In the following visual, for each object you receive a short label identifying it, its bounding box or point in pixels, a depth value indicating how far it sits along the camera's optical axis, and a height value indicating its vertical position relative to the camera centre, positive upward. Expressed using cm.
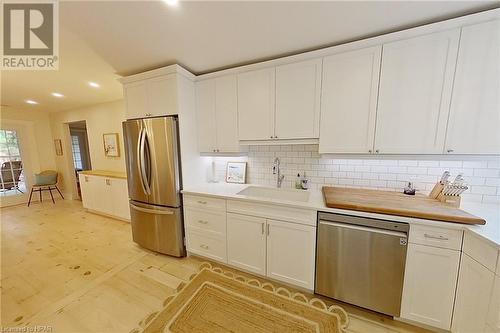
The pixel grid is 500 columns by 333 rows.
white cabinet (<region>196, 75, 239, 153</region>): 222 +45
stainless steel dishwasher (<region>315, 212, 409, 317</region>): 140 -96
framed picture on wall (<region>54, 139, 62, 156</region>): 498 +6
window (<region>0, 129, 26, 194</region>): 441 -41
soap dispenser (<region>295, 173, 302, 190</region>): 225 -45
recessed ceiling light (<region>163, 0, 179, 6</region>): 124 +105
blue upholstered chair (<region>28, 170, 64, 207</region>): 461 -89
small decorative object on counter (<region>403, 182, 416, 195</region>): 175 -42
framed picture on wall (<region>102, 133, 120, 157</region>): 401 +8
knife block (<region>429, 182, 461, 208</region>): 148 -43
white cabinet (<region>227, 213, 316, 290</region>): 169 -105
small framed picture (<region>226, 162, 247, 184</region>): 255 -36
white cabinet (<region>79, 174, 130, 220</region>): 339 -97
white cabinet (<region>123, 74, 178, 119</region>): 213 +67
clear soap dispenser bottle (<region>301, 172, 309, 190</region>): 221 -44
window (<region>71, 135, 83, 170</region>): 646 -14
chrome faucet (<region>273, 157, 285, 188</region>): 235 -31
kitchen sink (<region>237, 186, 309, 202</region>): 215 -58
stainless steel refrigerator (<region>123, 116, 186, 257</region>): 215 -42
